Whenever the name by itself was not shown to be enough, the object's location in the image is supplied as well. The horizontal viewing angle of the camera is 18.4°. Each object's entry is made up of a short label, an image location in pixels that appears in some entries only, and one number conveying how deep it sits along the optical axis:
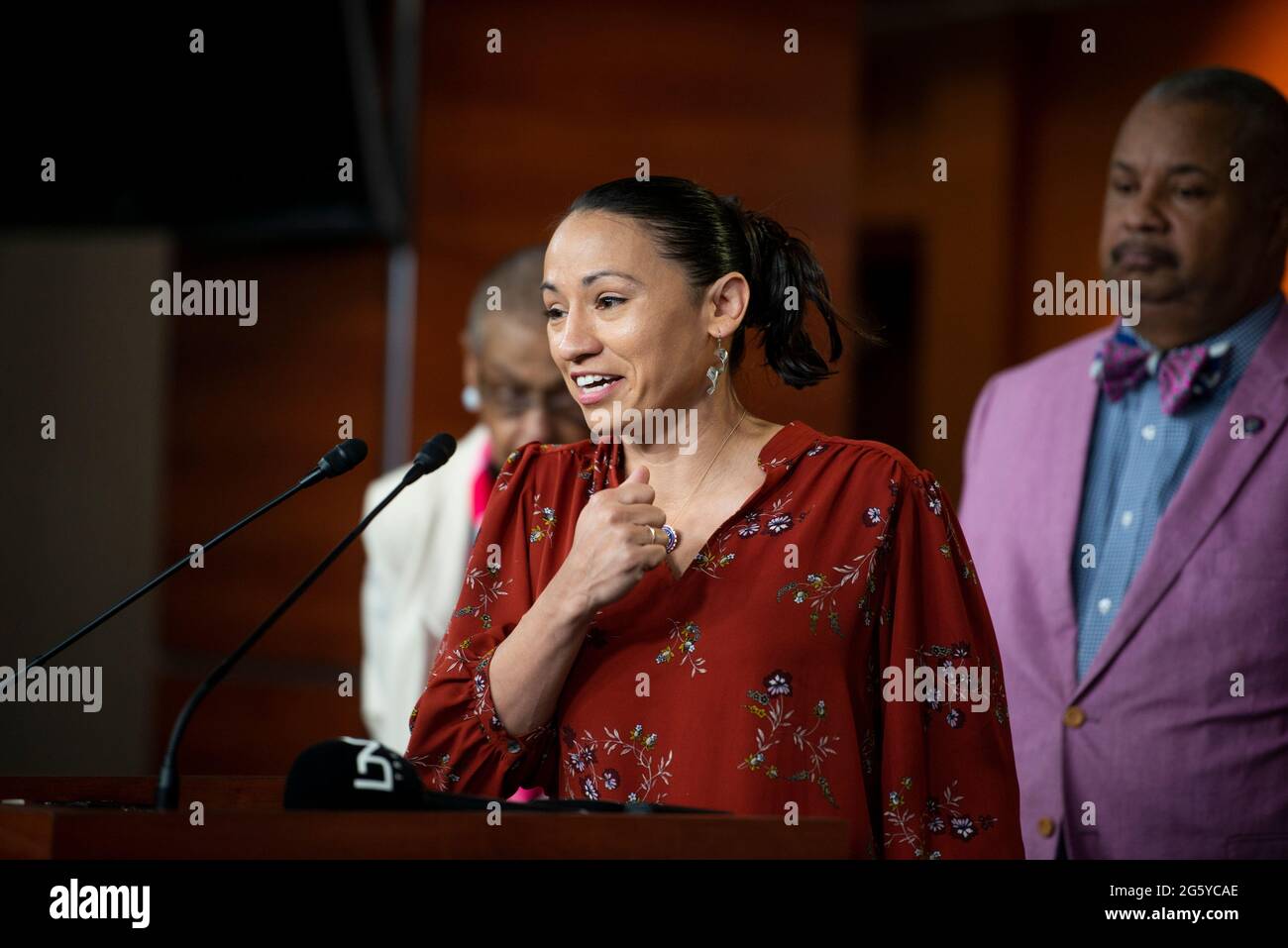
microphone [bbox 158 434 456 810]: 2.98
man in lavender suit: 3.58
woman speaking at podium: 3.15
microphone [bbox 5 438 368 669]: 3.14
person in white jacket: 4.15
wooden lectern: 2.87
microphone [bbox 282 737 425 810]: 2.93
